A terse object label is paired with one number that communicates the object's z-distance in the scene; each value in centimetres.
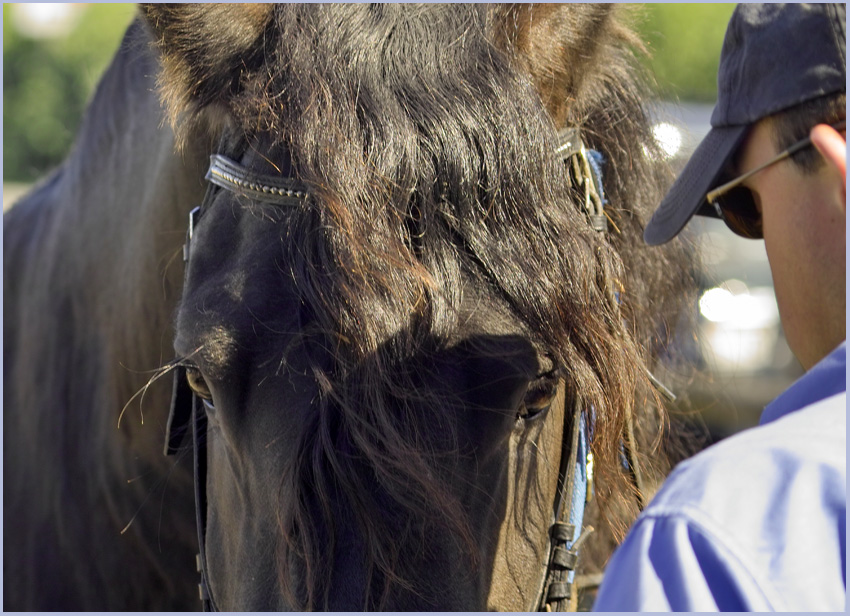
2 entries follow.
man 292
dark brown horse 312
